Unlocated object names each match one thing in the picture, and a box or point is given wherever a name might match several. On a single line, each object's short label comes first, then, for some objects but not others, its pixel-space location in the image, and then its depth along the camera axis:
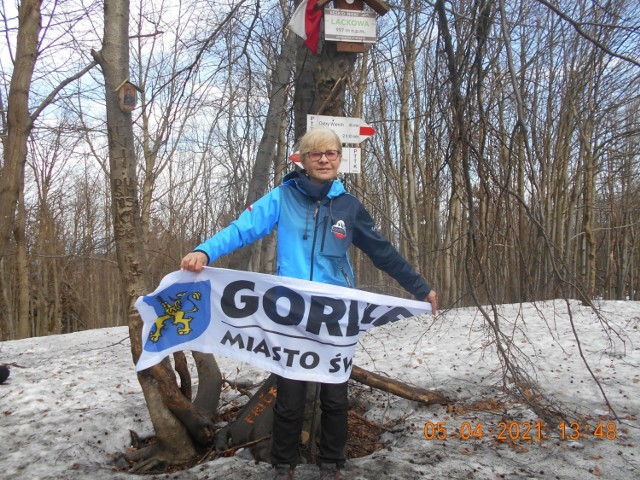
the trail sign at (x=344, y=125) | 3.45
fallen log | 3.59
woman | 2.56
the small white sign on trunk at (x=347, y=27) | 3.47
